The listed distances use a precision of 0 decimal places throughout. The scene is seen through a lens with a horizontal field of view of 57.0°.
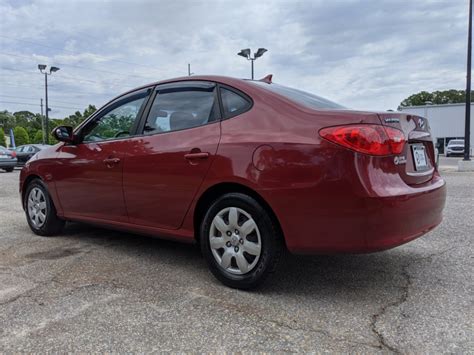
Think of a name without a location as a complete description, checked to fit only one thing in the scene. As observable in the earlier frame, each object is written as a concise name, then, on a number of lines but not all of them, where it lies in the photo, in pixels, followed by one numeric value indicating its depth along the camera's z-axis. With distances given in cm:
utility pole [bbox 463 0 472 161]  1573
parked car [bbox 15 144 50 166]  2180
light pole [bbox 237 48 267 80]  2327
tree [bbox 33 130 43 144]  6669
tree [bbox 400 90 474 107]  7394
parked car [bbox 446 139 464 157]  3484
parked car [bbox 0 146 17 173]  1883
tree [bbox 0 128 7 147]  6300
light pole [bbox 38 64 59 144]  3173
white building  4353
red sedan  268
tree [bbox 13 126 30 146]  6744
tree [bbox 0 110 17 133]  8275
